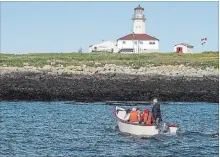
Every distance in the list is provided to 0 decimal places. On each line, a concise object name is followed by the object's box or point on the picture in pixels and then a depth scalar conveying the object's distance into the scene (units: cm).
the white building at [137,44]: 12306
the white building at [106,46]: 12694
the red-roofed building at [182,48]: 12526
